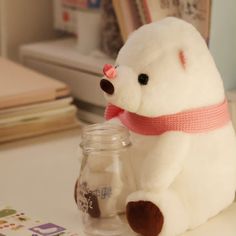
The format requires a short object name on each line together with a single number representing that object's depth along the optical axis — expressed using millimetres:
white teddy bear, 998
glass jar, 1024
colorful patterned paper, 1023
